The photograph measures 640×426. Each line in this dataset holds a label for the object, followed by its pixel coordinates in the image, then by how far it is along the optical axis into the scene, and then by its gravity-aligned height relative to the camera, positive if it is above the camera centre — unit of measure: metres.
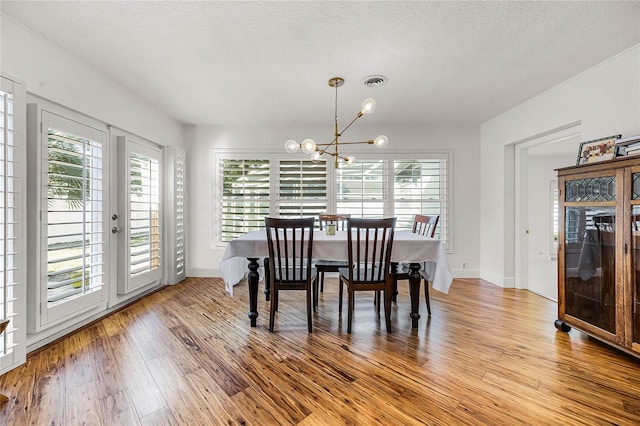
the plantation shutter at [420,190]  4.64 +0.36
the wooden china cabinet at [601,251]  2.02 -0.32
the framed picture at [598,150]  2.42 +0.56
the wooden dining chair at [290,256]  2.41 -0.41
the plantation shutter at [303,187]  4.64 +0.42
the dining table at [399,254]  2.60 -0.38
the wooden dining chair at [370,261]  2.39 -0.44
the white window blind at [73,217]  2.35 -0.03
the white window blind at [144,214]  3.32 -0.01
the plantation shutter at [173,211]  4.09 +0.03
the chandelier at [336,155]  2.49 +0.71
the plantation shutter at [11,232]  1.92 -0.13
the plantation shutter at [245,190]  4.67 +0.38
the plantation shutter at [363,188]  4.64 +0.40
